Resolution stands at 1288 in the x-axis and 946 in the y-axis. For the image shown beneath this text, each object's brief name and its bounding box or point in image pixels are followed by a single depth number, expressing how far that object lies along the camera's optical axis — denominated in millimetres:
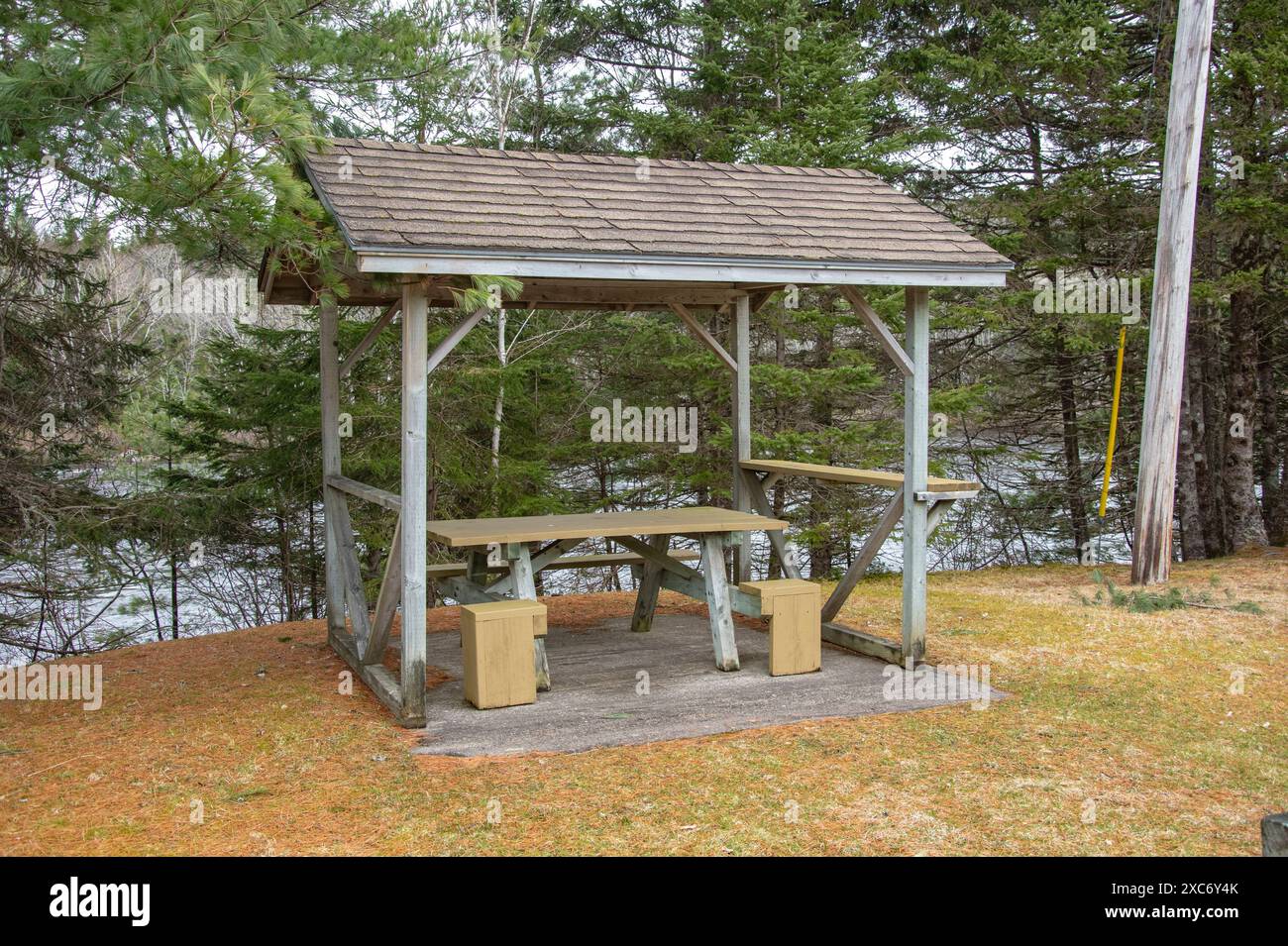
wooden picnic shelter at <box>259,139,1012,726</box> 5465
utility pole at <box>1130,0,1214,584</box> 9758
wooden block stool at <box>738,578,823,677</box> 6535
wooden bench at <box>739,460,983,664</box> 6691
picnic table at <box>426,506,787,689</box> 6289
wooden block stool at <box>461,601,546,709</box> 5781
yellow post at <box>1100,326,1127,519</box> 9914
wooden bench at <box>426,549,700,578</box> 7457
